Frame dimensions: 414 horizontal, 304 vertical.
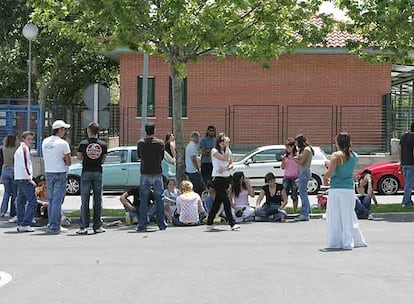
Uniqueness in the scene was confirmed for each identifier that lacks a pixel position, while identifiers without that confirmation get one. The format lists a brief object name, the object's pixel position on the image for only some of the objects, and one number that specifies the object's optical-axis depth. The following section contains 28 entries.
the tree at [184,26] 15.34
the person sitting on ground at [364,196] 14.73
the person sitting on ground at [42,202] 14.47
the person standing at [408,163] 16.42
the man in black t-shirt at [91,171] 12.96
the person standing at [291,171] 15.31
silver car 21.86
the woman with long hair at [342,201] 10.70
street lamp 22.56
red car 20.95
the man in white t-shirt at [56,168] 13.12
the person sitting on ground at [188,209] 14.04
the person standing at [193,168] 15.98
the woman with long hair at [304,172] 14.66
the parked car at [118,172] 21.34
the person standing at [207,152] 16.47
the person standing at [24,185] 13.61
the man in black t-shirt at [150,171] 13.34
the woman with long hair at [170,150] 16.81
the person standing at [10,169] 14.90
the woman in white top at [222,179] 13.37
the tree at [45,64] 34.31
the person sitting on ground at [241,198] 14.55
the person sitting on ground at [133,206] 14.15
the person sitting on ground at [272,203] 14.70
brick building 29.20
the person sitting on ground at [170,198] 14.40
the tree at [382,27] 16.64
